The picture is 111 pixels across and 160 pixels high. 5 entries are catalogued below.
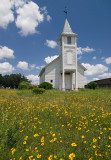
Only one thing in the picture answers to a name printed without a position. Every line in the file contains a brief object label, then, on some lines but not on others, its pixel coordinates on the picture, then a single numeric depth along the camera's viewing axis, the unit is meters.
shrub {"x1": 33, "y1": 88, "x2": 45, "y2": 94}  13.52
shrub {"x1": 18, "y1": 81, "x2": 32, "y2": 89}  23.77
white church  23.17
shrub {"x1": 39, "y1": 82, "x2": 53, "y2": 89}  21.39
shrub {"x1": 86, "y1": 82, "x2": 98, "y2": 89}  22.92
